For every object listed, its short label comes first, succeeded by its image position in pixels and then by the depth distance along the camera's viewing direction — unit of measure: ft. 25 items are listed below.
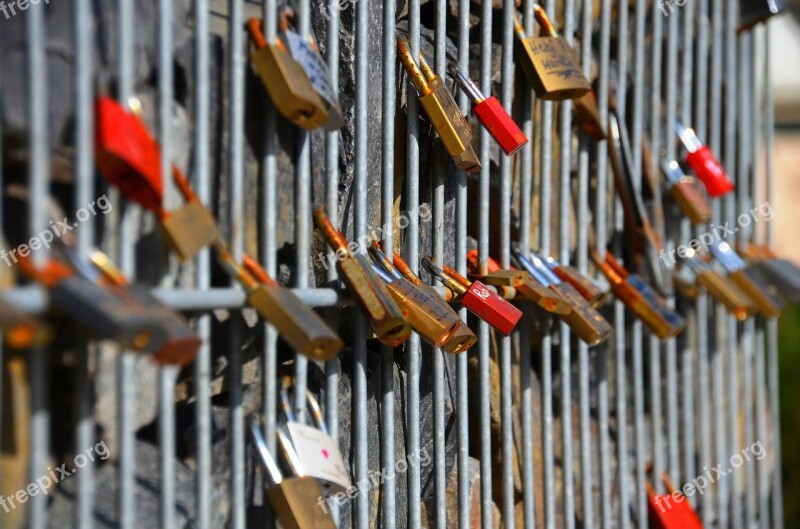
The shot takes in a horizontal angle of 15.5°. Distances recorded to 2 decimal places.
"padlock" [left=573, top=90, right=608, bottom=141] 5.51
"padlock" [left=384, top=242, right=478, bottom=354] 4.81
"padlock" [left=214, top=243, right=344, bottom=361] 4.51
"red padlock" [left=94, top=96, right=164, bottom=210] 4.32
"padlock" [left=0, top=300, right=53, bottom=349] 4.20
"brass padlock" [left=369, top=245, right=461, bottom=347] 4.78
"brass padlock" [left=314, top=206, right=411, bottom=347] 4.70
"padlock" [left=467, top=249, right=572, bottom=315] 5.13
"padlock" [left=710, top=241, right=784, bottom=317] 6.07
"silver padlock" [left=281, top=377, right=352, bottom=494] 4.63
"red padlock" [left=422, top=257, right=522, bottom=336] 5.00
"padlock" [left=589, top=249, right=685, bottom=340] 5.56
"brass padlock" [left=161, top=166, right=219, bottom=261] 4.43
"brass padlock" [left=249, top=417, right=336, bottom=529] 4.58
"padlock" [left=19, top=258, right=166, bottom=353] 4.22
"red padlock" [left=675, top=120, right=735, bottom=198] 5.94
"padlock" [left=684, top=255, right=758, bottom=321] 5.94
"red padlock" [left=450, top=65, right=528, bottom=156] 5.05
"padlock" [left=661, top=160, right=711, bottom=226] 5.85
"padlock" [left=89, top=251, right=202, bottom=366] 4.30
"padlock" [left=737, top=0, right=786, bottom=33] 6.07
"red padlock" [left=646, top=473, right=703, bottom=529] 5.74
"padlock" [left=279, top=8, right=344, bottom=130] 4.64
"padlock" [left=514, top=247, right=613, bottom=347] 5.23
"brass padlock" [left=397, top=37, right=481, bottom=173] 4.96
